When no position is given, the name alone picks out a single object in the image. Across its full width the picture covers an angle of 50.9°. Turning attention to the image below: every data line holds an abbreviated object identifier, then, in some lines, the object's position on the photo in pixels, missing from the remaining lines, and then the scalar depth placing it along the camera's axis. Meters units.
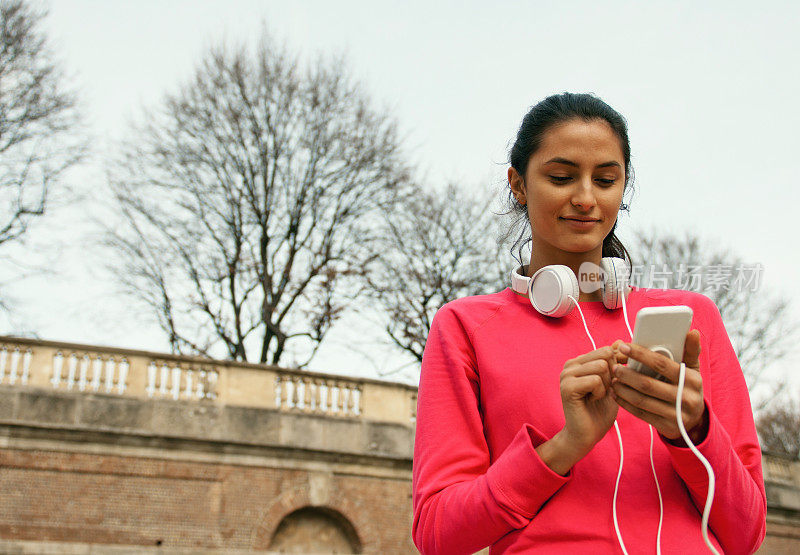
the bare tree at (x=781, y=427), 32.38
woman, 1.37
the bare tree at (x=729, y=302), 24.45
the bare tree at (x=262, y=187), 20.39
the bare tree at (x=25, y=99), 17.97
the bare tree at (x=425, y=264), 21.92
